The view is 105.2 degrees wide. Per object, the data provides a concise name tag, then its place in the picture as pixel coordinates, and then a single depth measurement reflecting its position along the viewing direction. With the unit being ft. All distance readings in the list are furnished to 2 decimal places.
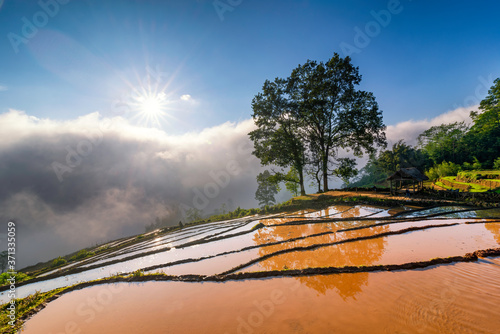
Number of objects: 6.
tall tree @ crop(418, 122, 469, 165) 123.12
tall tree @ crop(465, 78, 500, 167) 107.65
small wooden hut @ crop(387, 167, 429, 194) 69.53
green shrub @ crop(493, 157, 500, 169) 88.79
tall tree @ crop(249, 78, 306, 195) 91.09
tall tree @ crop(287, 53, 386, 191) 82.02
